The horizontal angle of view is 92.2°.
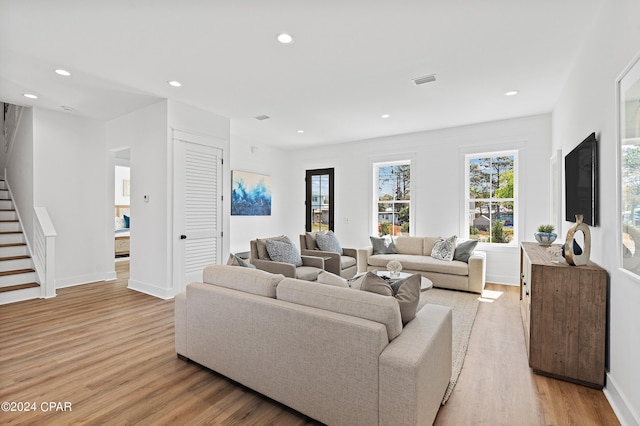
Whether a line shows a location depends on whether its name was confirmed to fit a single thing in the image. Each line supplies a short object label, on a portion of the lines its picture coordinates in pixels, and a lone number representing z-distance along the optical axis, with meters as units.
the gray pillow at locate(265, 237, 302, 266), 4.23
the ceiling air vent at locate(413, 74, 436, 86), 3.40
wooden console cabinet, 2.13
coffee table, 3.39
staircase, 4.16
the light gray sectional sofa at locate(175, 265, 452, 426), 1.49
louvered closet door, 4.33
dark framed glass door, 7.05
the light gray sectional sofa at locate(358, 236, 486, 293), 4.52
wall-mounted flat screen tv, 2.32
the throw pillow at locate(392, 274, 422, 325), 1.82
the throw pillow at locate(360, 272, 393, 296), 1.83
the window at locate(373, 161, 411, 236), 6.10
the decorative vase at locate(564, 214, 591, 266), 2.26
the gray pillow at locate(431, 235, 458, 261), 4.96
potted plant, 3.45
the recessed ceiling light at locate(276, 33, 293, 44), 2.62
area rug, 2.44
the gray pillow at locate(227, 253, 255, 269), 2.74
